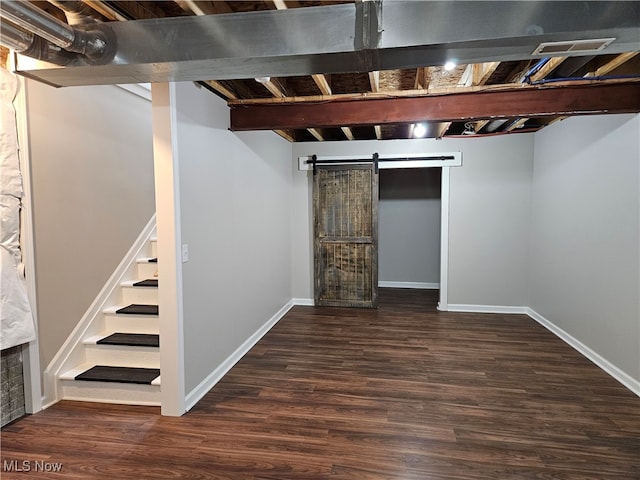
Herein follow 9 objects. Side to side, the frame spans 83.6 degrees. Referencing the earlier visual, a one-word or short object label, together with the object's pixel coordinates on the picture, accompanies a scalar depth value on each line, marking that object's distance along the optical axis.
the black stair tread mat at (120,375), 2.66
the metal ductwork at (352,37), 1.50
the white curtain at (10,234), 2.30
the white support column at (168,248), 2.38
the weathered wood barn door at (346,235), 5.10
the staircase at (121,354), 2.67
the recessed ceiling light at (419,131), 4.26
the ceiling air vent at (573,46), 1.56
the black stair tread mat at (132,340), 2.86
